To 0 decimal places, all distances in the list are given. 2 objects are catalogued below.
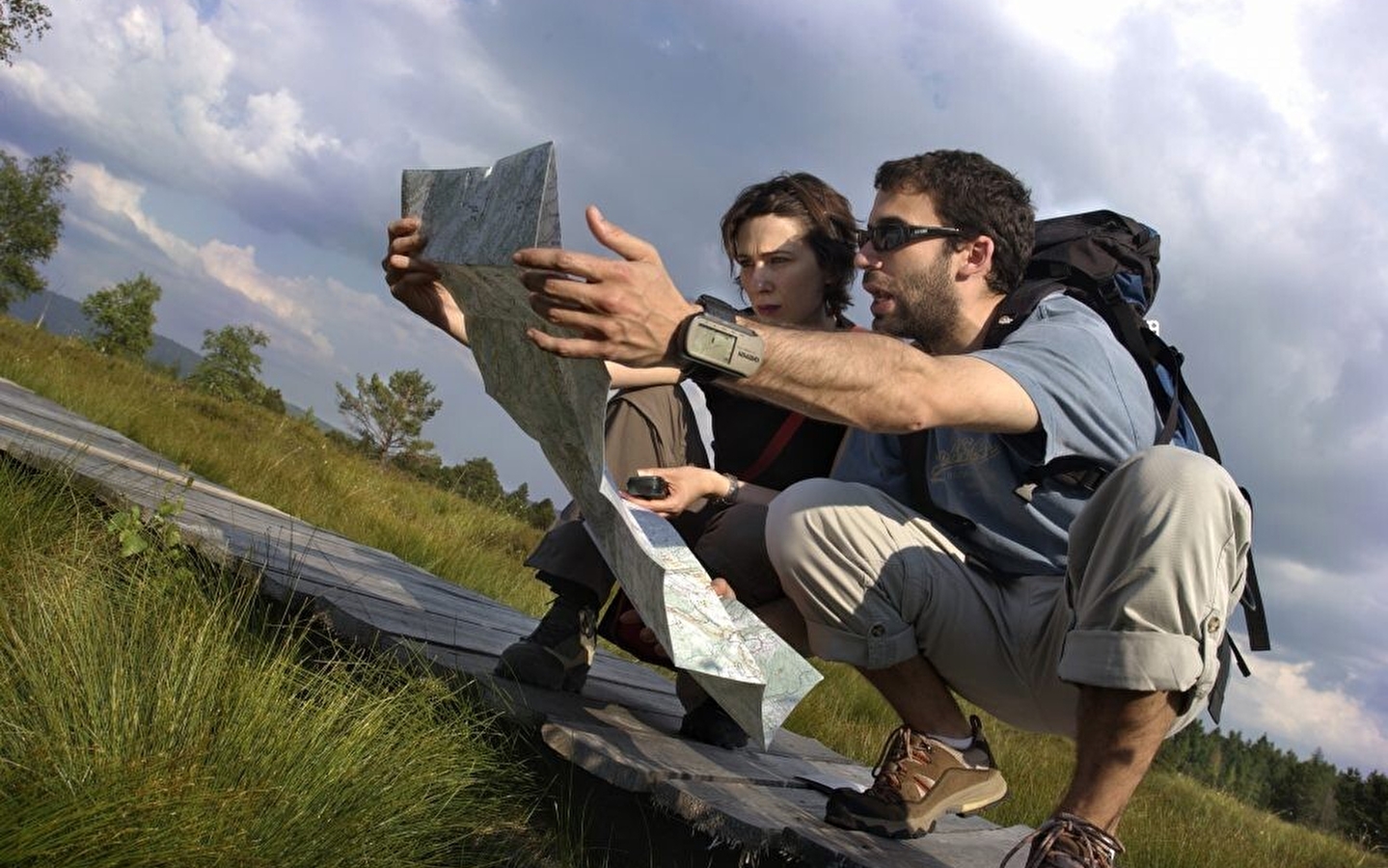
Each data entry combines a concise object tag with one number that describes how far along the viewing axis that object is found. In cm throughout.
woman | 272
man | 184
